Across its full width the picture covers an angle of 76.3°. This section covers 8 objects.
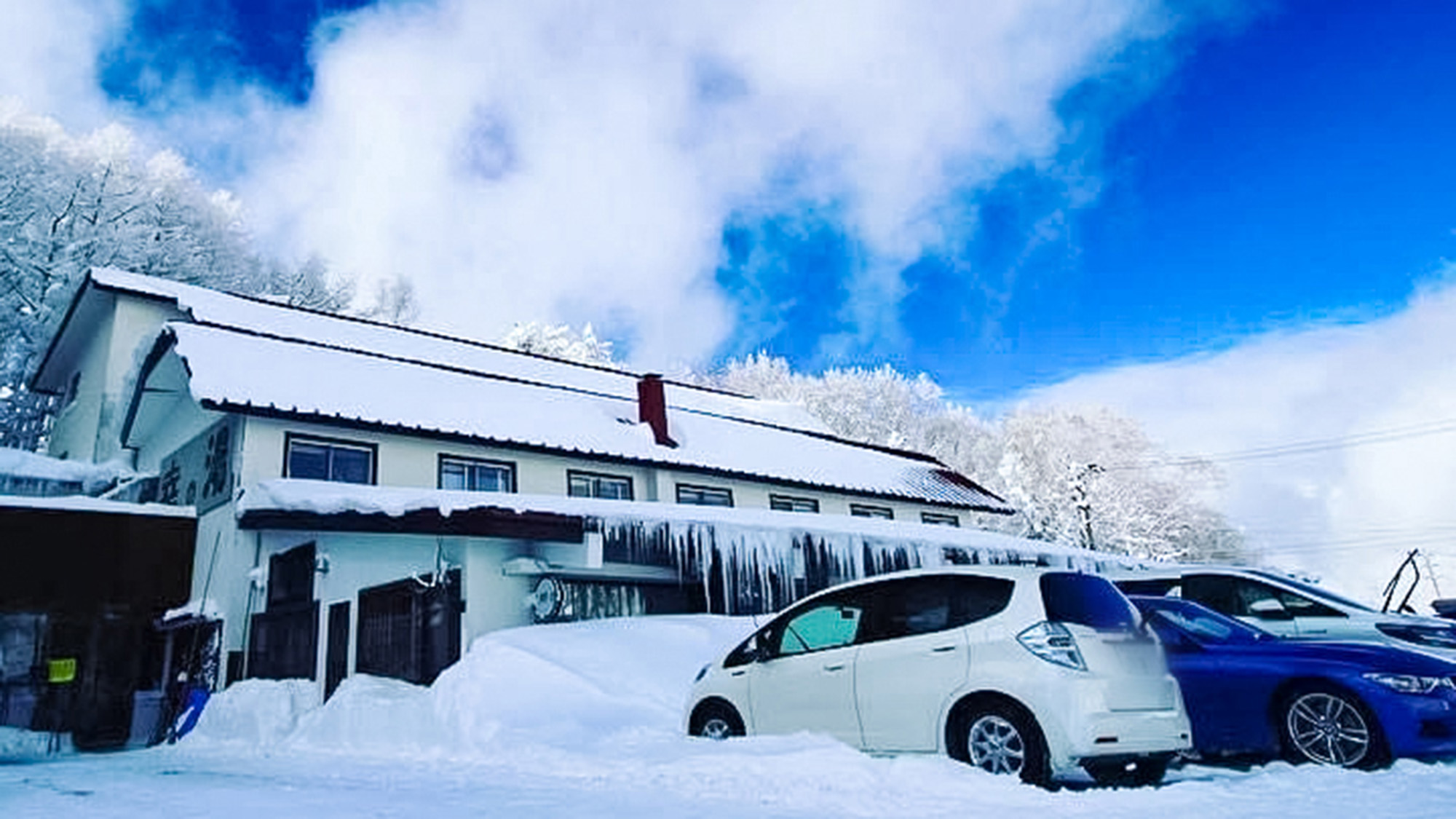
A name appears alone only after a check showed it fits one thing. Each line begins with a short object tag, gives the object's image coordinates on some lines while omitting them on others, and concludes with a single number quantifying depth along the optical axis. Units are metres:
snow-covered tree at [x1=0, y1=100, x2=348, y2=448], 29.81
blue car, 6.47
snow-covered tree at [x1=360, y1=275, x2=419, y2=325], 43.44
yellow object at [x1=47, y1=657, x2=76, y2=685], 14.95
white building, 12.62
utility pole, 36.31
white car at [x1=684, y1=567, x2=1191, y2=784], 5.84
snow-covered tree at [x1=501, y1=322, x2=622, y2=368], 49.16
